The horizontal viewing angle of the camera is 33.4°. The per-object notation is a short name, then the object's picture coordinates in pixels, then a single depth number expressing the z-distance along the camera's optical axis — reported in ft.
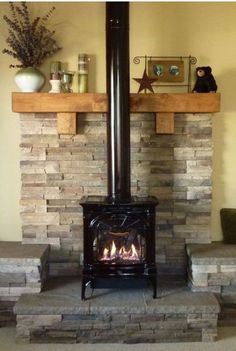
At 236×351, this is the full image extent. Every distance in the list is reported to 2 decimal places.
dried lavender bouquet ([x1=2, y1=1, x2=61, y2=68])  9.82
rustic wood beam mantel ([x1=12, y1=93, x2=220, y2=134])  9.67
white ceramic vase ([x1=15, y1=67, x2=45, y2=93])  9.57
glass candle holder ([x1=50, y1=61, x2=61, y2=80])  9.84
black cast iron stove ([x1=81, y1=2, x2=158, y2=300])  8.78
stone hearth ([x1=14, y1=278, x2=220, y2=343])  8.36
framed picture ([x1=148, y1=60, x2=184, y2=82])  10.34
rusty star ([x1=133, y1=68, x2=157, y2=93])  9.75
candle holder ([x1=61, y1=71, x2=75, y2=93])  10.01
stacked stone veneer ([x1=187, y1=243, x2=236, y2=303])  9.11
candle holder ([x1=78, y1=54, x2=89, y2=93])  10.13
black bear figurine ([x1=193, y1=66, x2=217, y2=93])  9.91
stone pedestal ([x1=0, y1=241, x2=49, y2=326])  8.98
